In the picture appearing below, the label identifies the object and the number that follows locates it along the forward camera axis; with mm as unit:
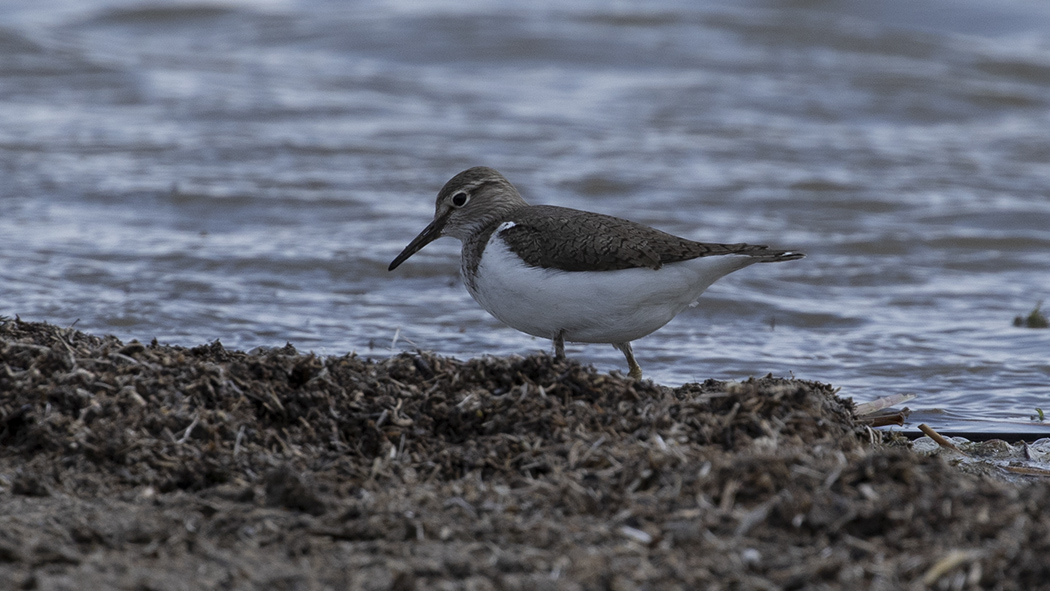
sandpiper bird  9562
